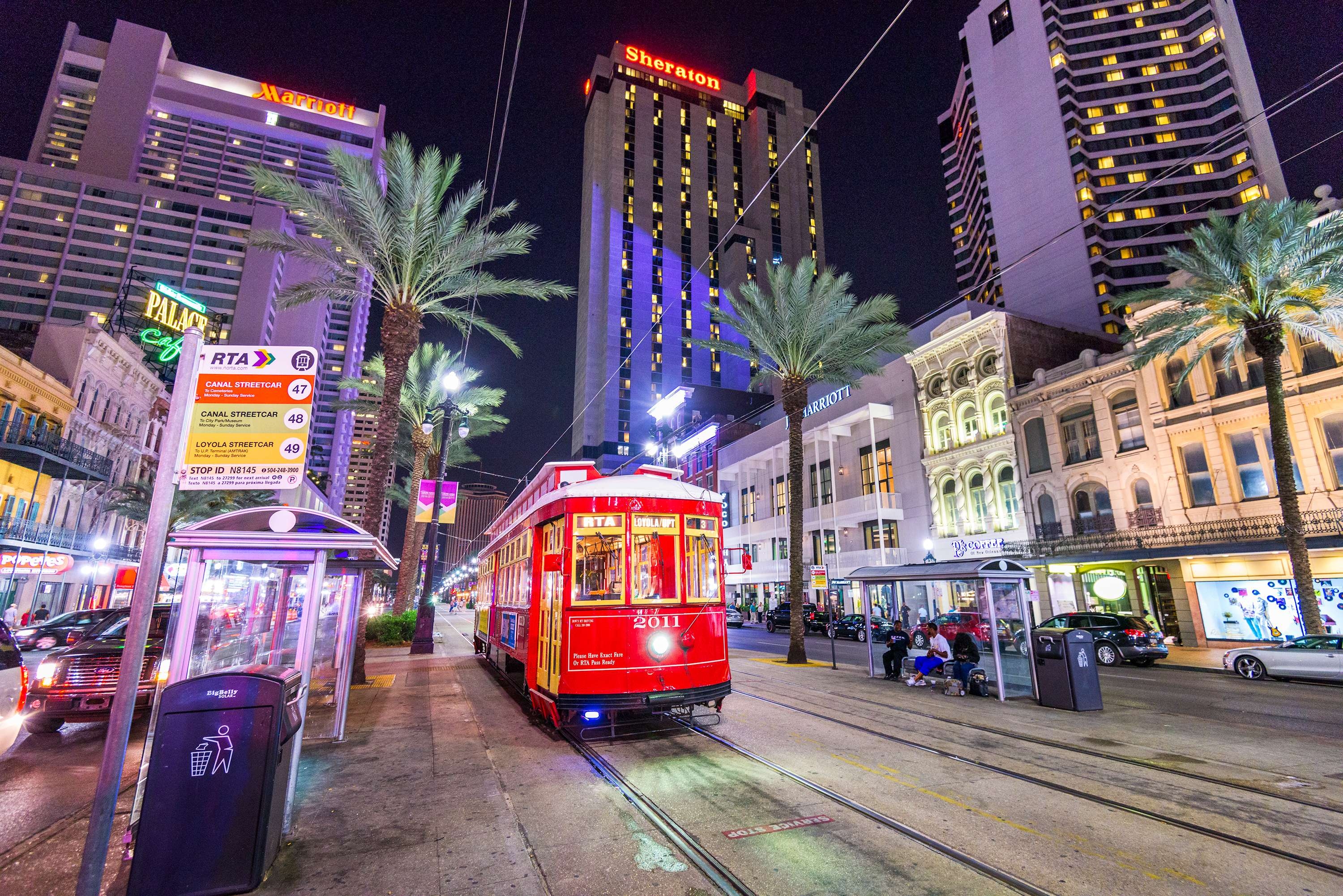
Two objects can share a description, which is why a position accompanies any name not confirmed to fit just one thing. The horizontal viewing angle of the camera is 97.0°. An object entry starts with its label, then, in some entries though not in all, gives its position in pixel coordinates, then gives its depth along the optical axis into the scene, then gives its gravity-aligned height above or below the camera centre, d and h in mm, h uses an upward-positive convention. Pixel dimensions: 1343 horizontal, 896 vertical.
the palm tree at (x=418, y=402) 25766 +8818
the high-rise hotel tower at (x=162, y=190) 91438 +65976
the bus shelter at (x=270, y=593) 6031 -7
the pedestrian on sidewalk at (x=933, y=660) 13891 -1629
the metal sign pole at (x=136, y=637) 3863 -305
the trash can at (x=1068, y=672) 11258 -1579
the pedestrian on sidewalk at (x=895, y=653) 15312 -1623
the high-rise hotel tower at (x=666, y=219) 98938 +66159
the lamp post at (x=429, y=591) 21938 +19
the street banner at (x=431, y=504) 21172 +3087
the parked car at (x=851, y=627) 30781 -2004
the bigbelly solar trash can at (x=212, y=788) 4250 -1398
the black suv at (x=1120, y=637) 19906 -1658
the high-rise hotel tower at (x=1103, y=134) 63500 +51508
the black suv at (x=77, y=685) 9125 -1376
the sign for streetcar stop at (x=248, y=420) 5164 +1491
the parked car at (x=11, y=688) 6535 -1087
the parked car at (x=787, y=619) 35531 -1768
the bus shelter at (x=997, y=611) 12852 -522
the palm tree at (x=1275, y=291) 18375 +9534
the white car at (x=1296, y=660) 14672 -1871
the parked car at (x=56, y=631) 19969 -1265
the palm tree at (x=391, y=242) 14828 +9141
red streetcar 8359 -158
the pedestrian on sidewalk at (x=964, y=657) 13234 -1523
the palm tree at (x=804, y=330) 22109 +9702
